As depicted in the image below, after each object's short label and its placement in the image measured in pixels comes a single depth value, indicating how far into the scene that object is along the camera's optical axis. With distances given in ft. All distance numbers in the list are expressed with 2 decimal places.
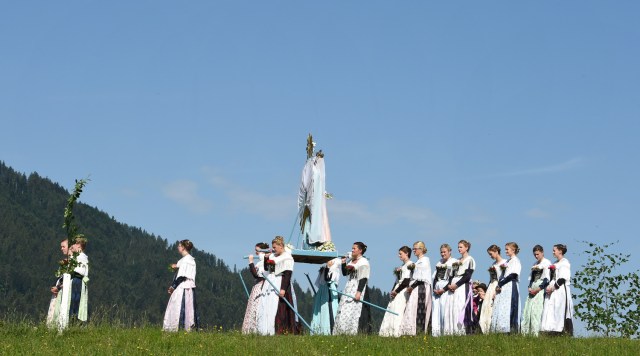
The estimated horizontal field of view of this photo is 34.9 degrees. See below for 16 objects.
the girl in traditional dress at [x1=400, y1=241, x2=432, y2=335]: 71.87
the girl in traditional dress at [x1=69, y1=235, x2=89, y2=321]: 74.69
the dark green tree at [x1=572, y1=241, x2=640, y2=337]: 97.35
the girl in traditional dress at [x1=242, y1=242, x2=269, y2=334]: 74.02
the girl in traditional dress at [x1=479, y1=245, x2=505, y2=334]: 73.72
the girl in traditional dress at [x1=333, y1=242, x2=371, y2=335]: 74.59
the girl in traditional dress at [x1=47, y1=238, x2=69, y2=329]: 66.39
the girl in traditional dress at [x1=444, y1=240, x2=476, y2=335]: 72.08
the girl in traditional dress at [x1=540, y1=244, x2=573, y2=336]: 70.08
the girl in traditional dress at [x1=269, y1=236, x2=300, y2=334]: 73.56
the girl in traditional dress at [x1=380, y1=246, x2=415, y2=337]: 72.23
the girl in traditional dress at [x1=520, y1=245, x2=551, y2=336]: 71.05
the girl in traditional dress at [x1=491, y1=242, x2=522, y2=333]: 72.38
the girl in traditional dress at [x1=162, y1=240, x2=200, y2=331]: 72.33
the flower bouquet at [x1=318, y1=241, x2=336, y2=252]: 79.20
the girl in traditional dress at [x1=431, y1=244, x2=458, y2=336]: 72.74
